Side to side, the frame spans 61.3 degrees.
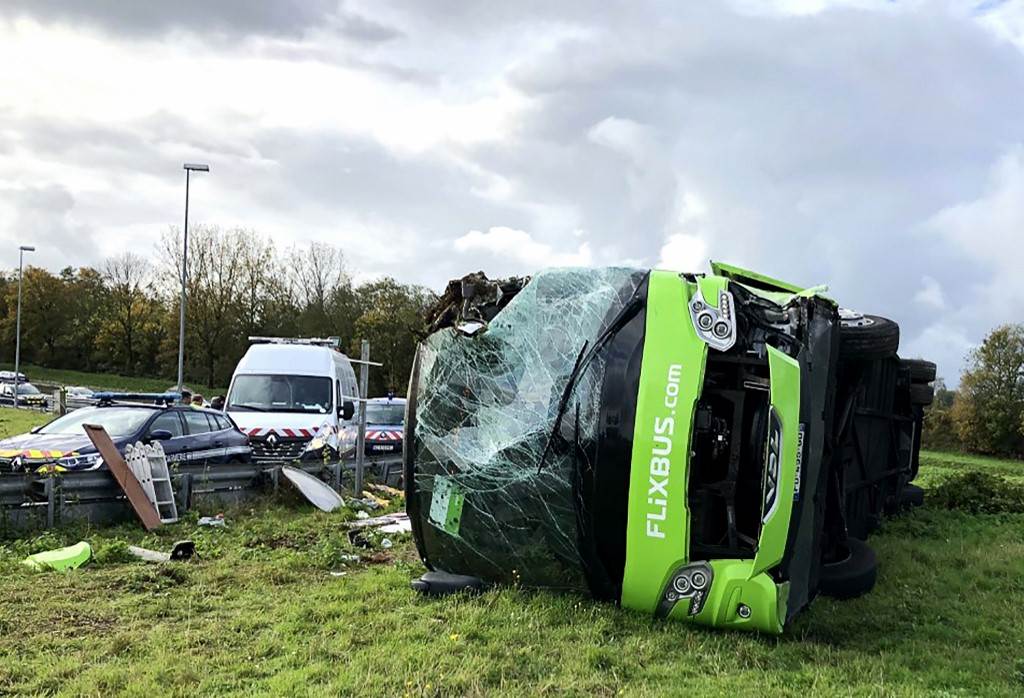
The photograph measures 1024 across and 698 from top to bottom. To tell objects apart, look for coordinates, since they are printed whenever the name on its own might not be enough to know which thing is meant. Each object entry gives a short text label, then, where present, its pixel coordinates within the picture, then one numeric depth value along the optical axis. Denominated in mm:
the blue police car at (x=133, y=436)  9500
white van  14477
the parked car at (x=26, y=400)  38219
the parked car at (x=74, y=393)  25578
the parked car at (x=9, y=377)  55156
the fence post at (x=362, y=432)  11216
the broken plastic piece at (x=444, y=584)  5312
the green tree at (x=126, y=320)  58000
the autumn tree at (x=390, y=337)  42688
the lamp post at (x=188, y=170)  29681
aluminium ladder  9062
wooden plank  8727
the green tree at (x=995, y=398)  42531
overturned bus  4562
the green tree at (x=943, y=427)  44625
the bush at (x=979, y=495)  9938
